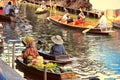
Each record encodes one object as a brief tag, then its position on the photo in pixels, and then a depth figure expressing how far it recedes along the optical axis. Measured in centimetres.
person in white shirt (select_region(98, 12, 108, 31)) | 2859
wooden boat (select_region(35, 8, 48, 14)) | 4438
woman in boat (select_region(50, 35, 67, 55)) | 1841
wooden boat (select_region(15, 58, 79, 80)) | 1404
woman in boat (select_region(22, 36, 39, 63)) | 1664
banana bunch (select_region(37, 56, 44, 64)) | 1563
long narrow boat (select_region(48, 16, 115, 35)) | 2833
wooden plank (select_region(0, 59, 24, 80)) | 1243
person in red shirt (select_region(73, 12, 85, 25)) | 3130
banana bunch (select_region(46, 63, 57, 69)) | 1483
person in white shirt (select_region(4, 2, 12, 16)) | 3585
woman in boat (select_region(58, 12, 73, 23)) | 3272
